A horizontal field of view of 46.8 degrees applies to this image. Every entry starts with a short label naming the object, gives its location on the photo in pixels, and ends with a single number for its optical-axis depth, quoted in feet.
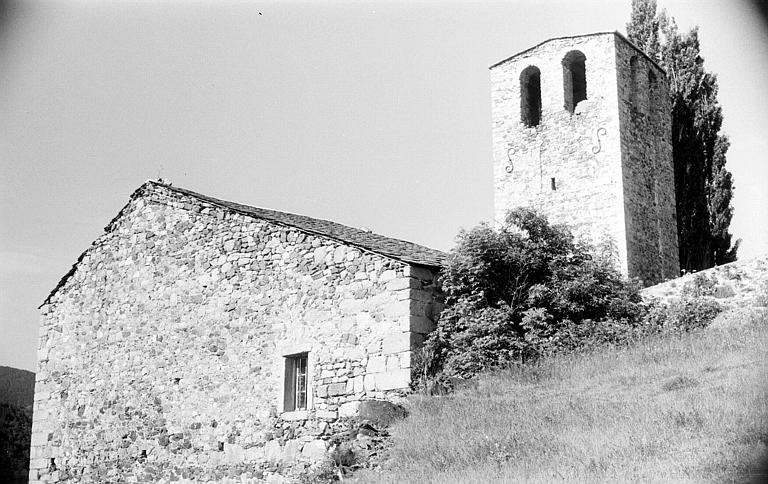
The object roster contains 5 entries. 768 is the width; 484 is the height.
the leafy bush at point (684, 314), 50.59
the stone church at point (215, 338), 46.55
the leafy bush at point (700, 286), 56.78
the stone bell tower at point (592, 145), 81.92
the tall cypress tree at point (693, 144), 89.10
